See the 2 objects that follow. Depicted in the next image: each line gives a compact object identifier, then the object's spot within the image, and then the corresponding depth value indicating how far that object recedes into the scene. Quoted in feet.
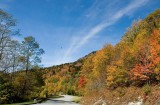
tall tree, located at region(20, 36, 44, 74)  100.30
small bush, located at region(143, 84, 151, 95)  46.37
